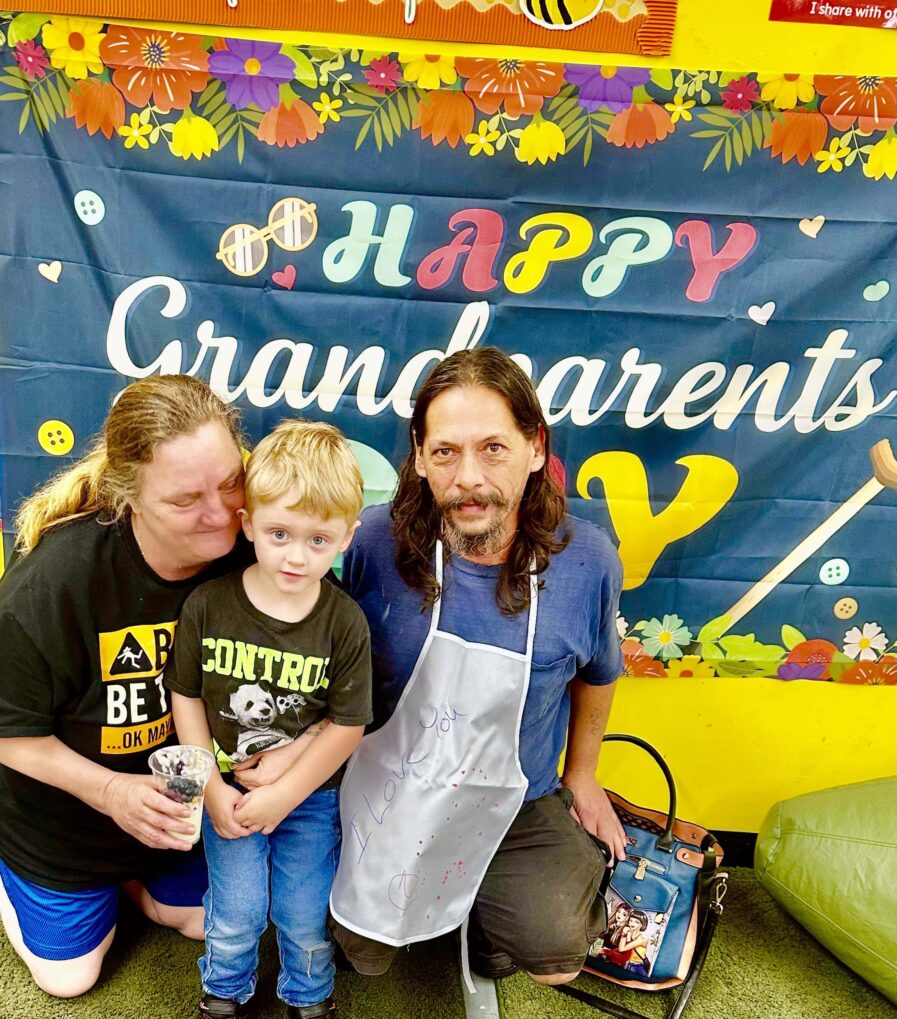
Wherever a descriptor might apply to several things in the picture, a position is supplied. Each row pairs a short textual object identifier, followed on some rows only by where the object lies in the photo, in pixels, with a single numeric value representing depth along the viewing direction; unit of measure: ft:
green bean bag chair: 6.07
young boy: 4.59
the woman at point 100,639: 4.71
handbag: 5.96
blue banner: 6.00
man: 5.20
